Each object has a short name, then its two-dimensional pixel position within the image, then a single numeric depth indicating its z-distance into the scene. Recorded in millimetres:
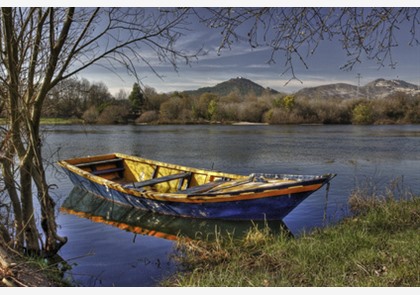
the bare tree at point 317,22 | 3338
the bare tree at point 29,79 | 3541
